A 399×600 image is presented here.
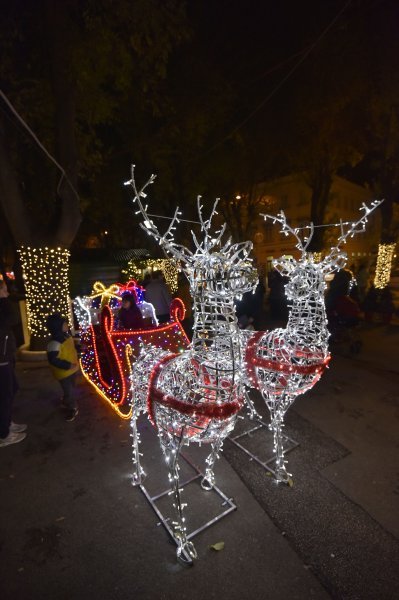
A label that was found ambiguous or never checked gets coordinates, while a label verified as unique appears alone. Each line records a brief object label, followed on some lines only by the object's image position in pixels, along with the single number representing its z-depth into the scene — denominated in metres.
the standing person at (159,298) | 9.05
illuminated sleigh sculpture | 3.63
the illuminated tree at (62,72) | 6.41
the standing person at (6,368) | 3.60
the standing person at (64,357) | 4.01
